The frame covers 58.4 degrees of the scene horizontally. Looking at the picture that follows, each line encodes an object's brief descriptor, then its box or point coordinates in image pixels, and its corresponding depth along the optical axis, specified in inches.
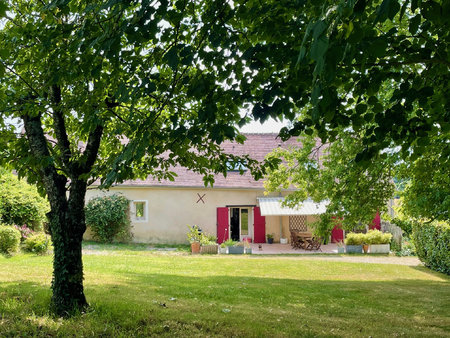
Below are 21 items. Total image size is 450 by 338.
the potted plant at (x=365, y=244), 850.1
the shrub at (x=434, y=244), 585.6
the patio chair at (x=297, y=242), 881.9
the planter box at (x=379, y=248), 844.0
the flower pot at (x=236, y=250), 794.8
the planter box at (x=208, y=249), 792.9
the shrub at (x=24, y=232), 661.3
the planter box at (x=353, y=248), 839.1
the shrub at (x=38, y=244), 624.4
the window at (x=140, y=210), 962.1
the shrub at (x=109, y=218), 896.3
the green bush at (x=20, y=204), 660.1
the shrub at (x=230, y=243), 801.9
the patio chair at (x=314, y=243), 853.8
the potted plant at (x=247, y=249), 806.5
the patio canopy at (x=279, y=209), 899.6
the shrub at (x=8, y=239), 586.4
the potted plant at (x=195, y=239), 800.9
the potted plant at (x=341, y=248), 840.3
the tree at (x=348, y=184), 381.1
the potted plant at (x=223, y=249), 820.5
